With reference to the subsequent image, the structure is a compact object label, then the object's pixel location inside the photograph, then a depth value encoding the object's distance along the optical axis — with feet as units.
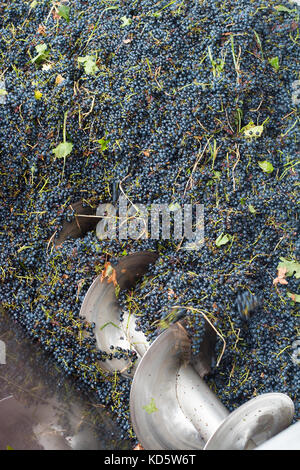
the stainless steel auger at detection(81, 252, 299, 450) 6.24
